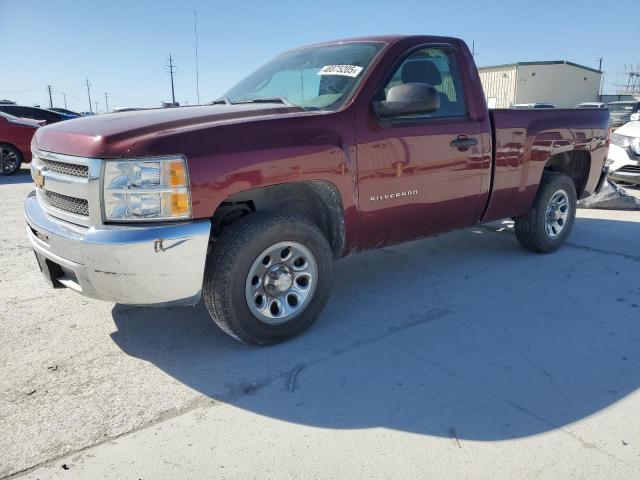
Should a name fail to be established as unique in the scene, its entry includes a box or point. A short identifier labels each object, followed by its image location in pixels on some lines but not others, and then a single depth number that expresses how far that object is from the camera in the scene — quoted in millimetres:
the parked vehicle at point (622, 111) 18508
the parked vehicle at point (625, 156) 8375
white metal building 40469
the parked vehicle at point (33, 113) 13571
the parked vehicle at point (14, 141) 10844
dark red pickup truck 2711
